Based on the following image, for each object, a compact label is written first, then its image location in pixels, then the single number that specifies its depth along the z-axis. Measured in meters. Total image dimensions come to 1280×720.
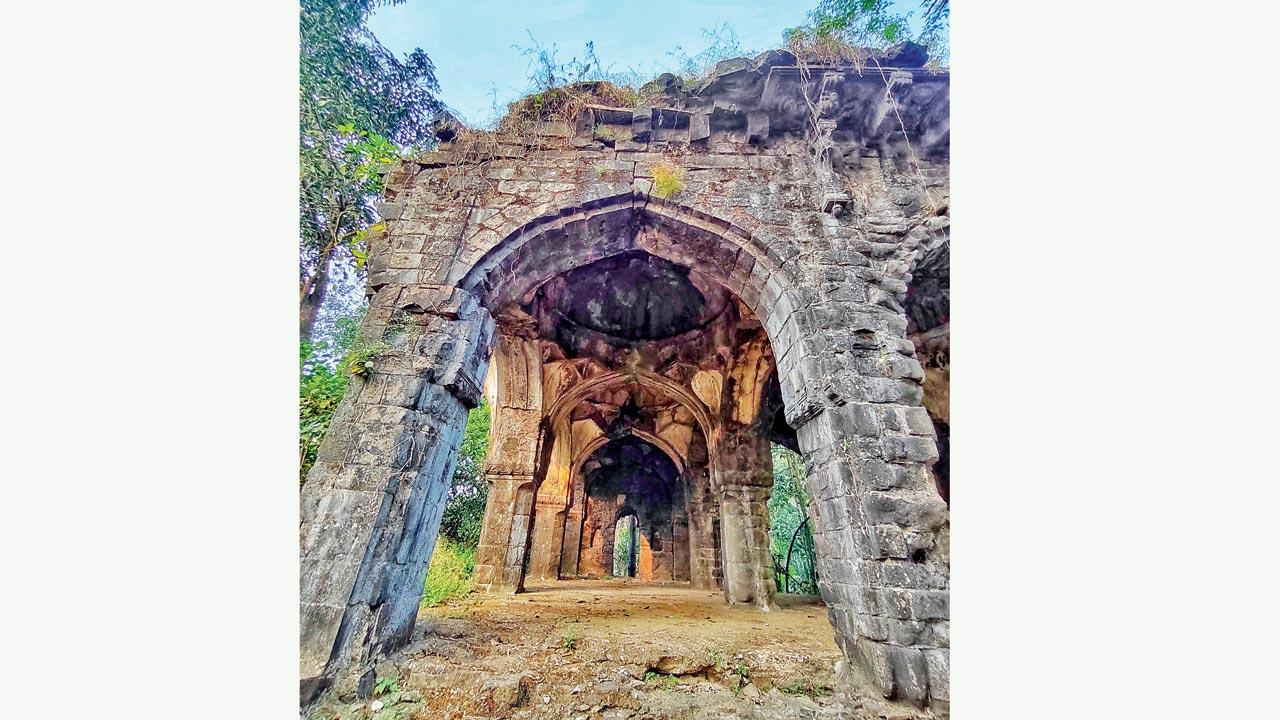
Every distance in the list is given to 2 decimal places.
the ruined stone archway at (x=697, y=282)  3.34
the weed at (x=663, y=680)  3.40
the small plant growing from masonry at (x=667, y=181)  4.88
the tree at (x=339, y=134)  5.06
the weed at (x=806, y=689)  3.30
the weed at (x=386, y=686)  3.16
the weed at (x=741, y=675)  3.44
